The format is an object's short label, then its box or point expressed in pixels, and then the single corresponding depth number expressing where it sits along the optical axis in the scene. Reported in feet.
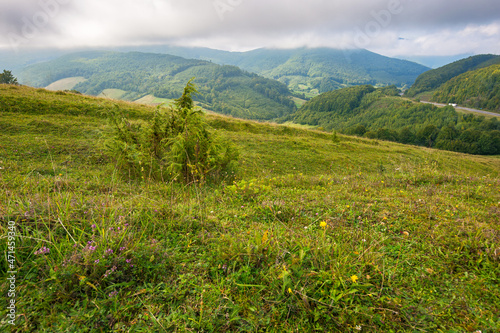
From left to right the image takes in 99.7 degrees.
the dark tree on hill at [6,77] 188.81
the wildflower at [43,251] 7.61
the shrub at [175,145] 23.81
